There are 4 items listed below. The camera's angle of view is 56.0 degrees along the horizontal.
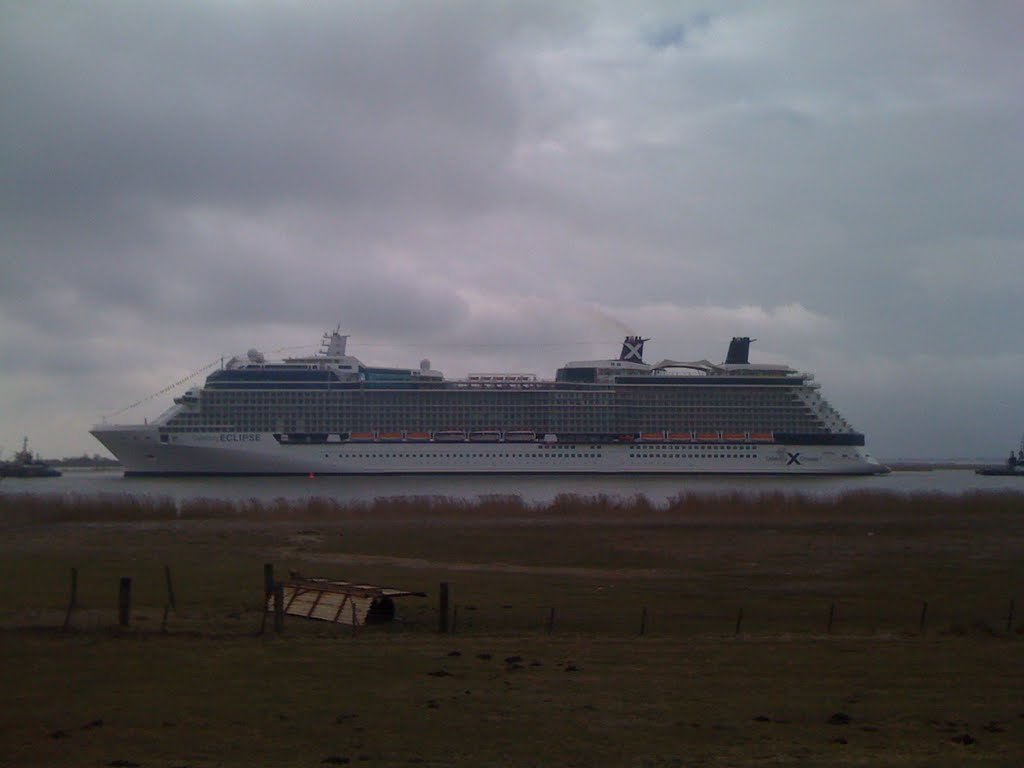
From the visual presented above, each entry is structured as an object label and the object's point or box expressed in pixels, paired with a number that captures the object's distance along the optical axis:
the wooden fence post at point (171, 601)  14.58
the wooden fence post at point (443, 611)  13.62
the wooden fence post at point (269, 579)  13.62
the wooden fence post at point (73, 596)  12.79
